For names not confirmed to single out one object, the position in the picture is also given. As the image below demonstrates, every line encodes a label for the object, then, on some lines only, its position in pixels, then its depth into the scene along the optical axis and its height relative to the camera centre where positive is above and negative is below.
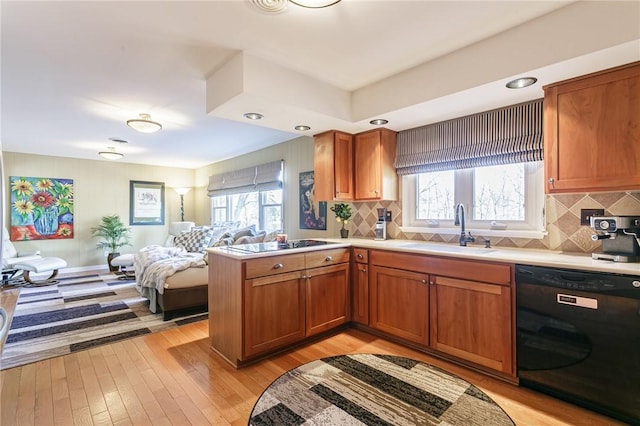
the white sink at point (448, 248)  2.45 -0.30
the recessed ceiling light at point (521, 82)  2.09 +0.90
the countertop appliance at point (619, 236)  1.85 -0.15
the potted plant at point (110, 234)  6.41 -0.38
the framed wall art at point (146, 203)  6.99 +0.29
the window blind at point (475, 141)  2.49 +0.66
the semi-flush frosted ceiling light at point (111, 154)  5.38 +1.09
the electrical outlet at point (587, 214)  2.23 -0.02
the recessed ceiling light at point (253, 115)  2.79 +0.91
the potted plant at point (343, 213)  3.67 +0.01
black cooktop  2.68 -0.30
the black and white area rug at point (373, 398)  1.46 -0.97
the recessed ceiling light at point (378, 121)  2.99 +0.92
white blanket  3.53 -0.62
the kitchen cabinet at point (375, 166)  3.32 +0.53
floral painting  5.75 +0.16
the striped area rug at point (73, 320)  2.79 -1.18
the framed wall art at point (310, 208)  4.22 +0.09
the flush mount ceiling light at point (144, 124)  3.54 +1.06
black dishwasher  1.71 -0.76
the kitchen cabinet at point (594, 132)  1.87 +0.52
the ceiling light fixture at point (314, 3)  1.67 +1.15
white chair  5.00 -0.80
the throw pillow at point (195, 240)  5.12 -0.42
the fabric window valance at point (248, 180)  4.93 +0.63
